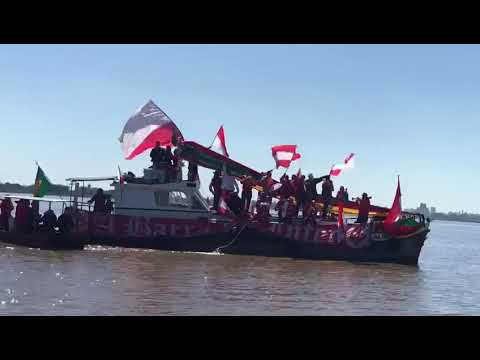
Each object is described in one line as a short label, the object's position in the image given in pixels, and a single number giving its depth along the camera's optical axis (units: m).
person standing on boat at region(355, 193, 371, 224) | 22.20
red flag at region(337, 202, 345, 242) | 21.59
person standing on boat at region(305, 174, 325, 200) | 22.69
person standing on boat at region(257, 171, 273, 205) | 22.94
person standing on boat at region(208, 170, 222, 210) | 23.20
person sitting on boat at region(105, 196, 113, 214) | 23.16
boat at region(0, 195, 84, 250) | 21.19
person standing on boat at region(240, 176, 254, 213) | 22.59
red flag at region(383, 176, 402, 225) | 21.52
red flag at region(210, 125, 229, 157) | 25.77
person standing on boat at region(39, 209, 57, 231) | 21.72
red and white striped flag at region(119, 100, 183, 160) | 24.17
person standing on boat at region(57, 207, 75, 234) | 21.75
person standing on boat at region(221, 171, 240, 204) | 22.90
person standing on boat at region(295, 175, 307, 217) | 22.48
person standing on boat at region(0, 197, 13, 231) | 22.66
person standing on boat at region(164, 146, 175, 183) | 23.23
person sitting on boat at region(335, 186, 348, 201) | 23.79
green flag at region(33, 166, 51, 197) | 26.06
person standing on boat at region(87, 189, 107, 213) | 23.06
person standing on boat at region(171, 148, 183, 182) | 23.31
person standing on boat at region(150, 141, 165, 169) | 23.36
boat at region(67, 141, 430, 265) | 21.81
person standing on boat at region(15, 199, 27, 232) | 21.98
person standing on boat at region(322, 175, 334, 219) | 23.02
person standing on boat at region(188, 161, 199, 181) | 23.97
